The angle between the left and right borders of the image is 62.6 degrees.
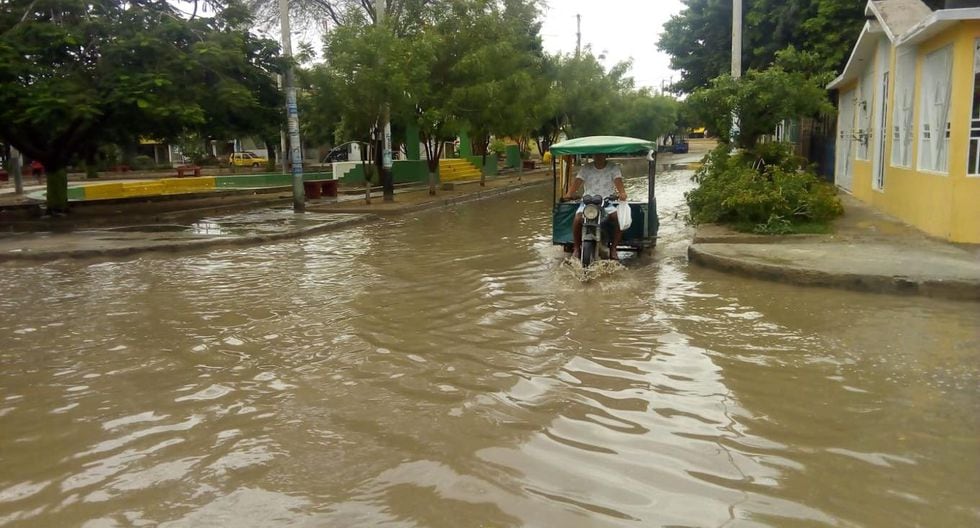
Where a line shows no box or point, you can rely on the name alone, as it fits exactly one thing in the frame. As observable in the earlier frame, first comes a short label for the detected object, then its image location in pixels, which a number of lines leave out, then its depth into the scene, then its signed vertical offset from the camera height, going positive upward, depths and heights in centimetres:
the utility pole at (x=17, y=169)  2953 +5
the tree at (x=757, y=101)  1549 +122
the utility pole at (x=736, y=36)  2259 +357
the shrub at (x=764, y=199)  1309 -59
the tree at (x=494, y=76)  2527 +296
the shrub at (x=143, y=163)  5728 +45
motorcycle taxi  1034 -69
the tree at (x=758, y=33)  2261 +412
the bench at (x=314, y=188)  2492 -62
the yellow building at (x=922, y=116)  1075 +73
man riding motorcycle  1075 -22
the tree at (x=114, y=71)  1617 +213
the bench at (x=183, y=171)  4191 -12
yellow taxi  5912 +62
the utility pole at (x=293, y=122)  1978 +114
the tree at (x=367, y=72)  2156 +257
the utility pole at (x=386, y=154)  2334 +38
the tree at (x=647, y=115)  5009 +341
